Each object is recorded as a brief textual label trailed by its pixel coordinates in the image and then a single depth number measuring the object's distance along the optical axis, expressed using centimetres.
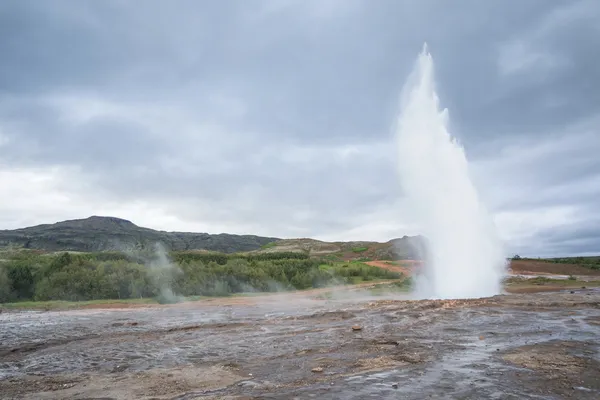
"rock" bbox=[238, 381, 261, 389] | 829
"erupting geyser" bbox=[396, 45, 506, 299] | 2733
